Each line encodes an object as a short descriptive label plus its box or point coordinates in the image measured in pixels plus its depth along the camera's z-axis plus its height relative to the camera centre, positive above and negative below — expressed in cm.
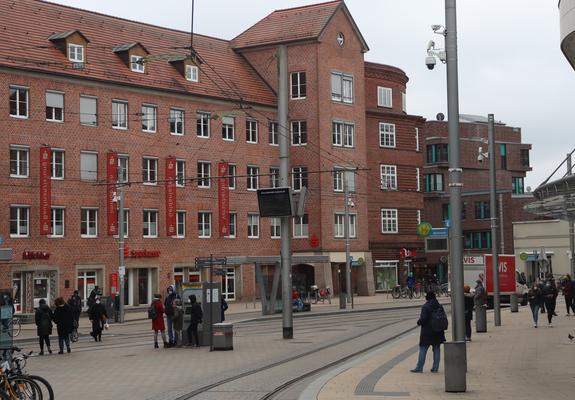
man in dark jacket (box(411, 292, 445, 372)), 2020 -140
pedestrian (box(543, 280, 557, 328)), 3420 -128
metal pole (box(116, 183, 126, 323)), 4722 +67
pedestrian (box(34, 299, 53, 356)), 2900 -152
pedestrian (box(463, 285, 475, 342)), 2734 -113
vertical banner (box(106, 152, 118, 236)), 5512 +419
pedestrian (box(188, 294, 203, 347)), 2973 -154
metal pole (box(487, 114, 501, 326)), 3425 +134
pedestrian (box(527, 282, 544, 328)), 3362 -133
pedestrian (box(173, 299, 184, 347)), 2992 -159
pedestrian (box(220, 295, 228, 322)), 3050 -118
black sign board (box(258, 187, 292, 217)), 3142 +192
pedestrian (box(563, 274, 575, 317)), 3884 -117
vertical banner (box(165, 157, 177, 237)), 5906 +400
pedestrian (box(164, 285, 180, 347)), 3000 -133
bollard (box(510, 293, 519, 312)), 4559 -185
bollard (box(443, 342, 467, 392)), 1677 -173
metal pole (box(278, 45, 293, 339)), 3189 +123
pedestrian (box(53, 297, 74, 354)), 2911 -145
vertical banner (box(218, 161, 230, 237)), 6266 +395
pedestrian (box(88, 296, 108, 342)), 3347 -160
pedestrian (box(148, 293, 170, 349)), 2995 -150
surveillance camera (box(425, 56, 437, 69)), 1970 +381
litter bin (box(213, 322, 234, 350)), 2808 -191
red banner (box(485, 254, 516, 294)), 5159 -65
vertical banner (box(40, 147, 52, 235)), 5172 +389
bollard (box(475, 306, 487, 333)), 3194 -179
